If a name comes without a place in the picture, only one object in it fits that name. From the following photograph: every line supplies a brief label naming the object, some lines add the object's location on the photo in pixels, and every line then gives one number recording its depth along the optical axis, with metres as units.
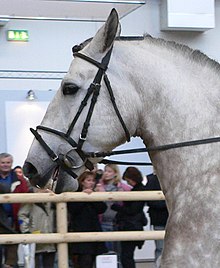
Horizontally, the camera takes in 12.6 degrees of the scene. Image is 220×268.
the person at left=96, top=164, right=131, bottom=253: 11.09
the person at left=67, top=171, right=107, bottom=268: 10.43
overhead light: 14.76
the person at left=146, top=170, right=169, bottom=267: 10.96
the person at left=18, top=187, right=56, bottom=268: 10.26
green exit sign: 15.15
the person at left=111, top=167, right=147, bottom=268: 10.92
